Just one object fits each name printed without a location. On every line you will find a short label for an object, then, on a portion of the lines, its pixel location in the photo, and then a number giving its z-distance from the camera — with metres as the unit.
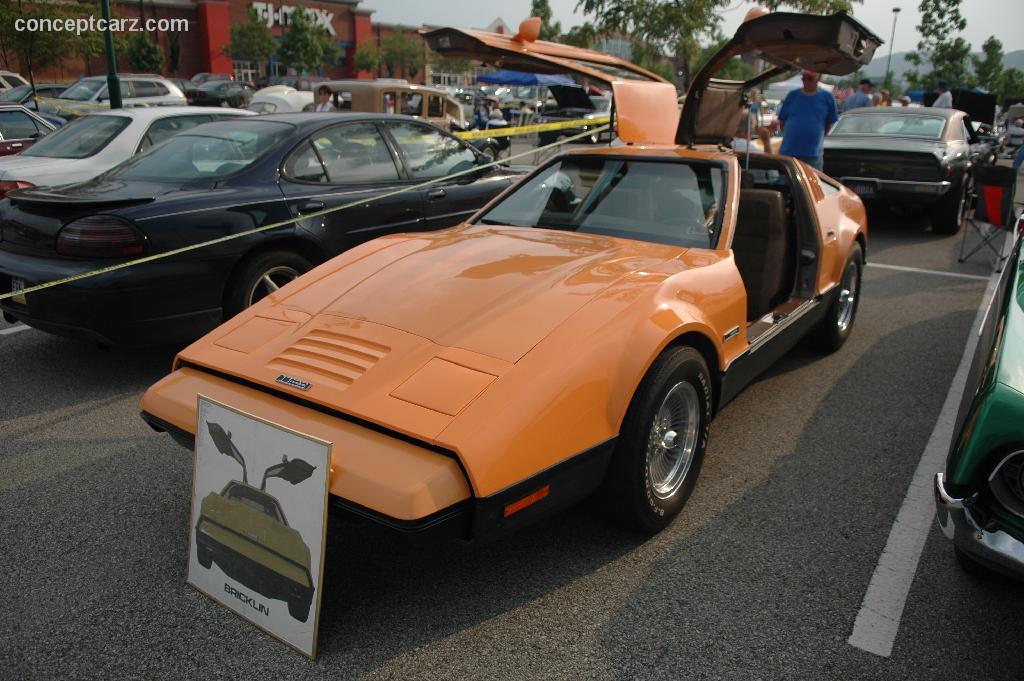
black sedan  4.34
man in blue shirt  7.47
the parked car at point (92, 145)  6.70
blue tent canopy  31.64
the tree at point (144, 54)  44.19
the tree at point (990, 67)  42.00
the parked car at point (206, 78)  34.20
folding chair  7.25
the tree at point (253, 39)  53.53
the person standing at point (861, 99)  14.08
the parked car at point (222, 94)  25.33
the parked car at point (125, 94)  16.51
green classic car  2.18
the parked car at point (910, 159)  9.19
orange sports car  2.33
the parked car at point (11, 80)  21.41
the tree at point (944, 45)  39.75
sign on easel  2.32
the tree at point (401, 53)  68.50
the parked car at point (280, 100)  21.00
